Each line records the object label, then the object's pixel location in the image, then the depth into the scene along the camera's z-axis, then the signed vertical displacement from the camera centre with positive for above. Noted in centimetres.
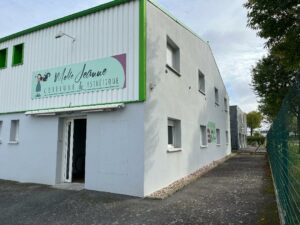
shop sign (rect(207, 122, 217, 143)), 1682 +75
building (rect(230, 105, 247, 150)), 3562 +231
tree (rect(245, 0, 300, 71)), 787 +363
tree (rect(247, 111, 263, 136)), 7016 +617
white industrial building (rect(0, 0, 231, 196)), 848 +158
